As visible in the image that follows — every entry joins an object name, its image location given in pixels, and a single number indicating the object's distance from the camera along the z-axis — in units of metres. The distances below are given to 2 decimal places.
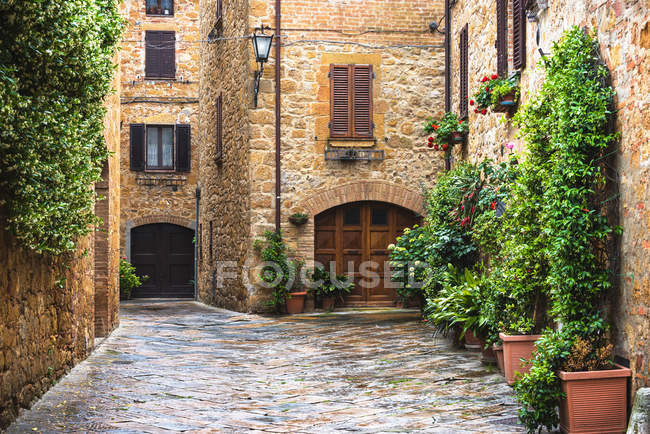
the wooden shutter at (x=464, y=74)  9.35
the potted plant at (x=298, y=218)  12.30
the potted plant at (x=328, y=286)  12.40
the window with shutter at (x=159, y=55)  18.73
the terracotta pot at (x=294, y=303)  12.14
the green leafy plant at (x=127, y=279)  17.86
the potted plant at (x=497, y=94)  7.02
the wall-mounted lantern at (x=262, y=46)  11.55
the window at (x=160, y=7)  18.95
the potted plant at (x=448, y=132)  9.21
